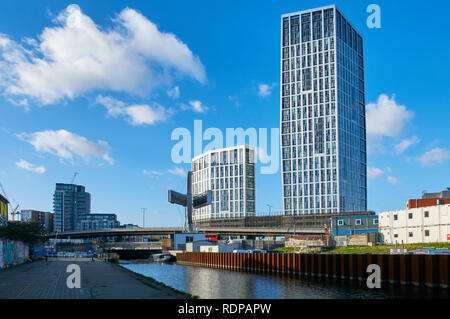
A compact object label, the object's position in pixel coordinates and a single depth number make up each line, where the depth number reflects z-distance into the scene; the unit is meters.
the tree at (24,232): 84.92
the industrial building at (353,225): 148.38
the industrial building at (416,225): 87.81
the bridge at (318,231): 198.31
